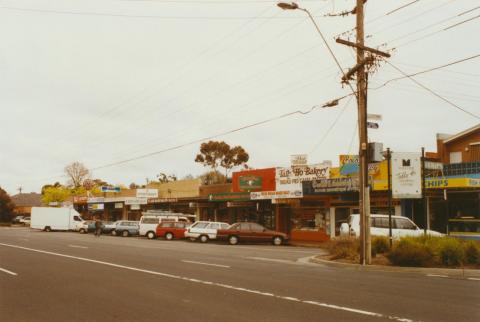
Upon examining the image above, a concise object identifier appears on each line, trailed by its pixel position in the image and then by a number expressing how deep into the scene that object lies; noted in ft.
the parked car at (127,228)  141.08
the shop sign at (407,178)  59.77
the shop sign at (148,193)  176.04
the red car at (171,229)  122.21
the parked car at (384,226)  74.64
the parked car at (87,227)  159.22
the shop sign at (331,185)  94.48
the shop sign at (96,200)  193.06
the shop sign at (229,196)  123.44
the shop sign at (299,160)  114.96
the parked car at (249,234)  102.58
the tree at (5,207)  273.91
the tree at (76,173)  308.40
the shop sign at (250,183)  126.21
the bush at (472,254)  52.03
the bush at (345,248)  61.04
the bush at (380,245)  63.31
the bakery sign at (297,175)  110.32
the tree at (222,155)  241.14
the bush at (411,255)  52.60
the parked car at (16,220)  283.18
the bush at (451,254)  51.85
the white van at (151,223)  126.72
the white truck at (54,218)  175.11
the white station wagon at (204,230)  110.52
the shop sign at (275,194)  108.47
